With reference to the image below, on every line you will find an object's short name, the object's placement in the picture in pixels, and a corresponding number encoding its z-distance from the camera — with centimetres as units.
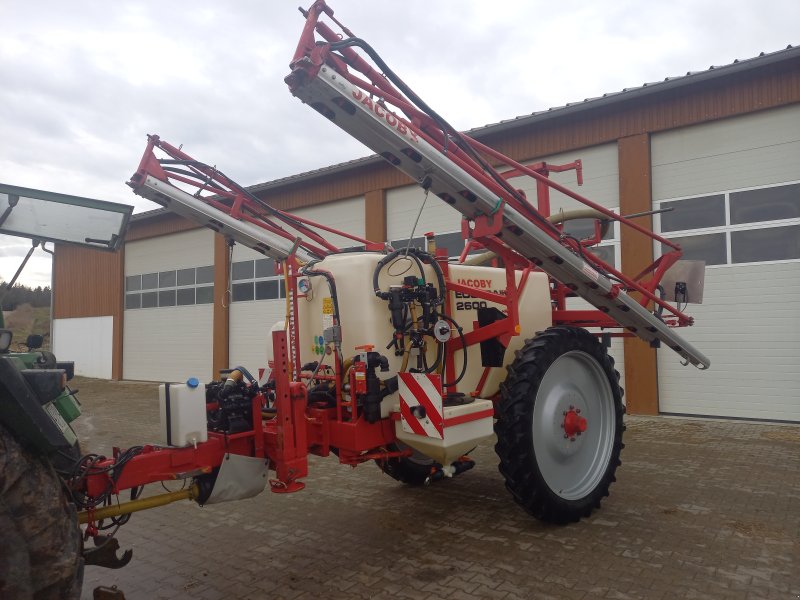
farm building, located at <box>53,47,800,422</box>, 855
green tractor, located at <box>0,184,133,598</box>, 228
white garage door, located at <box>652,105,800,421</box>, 853
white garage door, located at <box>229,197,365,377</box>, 1386
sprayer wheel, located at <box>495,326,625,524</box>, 418
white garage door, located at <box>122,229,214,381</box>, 1667
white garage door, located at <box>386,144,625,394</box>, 997
